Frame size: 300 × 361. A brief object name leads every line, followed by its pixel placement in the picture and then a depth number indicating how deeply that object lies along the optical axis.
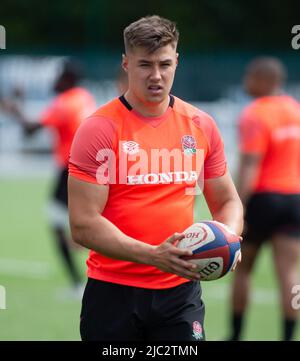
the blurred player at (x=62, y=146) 22.19
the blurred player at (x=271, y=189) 16.88
